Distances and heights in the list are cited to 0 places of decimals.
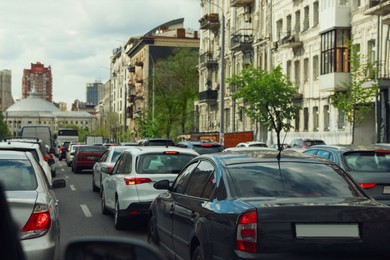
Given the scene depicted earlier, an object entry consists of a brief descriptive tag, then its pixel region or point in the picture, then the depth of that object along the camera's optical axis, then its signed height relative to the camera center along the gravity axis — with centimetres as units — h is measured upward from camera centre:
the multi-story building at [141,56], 11631 +1157
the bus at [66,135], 10319 -62
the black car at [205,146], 2989 -58
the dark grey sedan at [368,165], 1236 -53
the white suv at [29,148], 1616 -40
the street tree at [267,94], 4762 +228
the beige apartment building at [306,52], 4009 +520
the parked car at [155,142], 4053 -58
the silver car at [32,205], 727 -72
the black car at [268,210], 630 -66
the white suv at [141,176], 1335 -77
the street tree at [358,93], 3784 +188
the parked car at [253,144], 3965 -64
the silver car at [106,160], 2273 -87
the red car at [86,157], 3822 -128
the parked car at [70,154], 4749 -144
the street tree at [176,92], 8238 +409
